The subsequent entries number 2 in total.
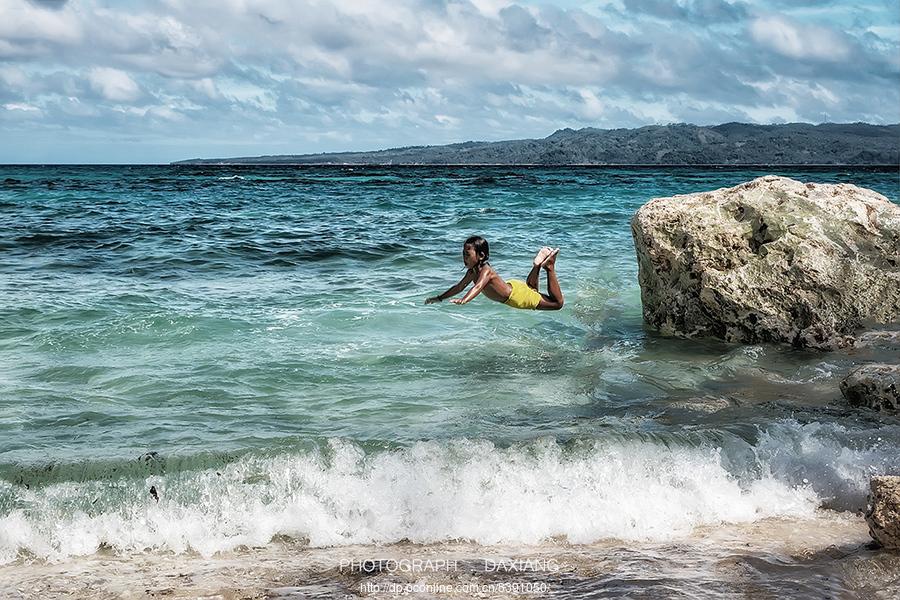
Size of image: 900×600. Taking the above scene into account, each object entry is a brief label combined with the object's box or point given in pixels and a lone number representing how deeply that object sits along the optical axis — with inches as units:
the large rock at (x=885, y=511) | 188.8
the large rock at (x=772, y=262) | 382.6
